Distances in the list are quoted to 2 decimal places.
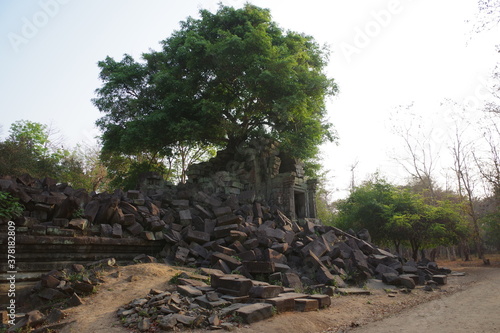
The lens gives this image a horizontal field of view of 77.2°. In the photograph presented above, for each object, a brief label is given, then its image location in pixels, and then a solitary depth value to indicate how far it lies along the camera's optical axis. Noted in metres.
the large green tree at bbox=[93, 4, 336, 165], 13.66
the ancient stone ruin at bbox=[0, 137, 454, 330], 5.18
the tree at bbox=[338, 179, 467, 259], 16.24
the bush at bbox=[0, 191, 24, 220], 6.20
